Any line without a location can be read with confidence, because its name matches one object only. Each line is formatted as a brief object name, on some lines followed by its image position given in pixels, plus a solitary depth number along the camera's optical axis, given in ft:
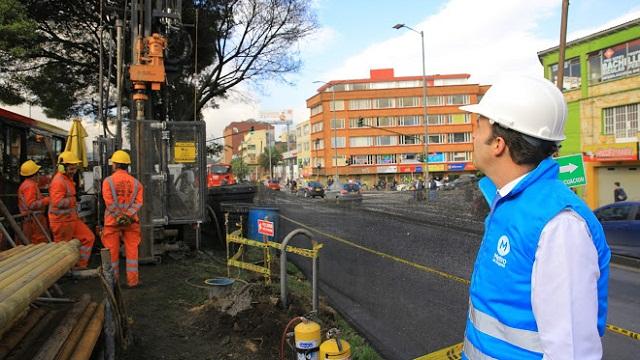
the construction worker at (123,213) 22.20
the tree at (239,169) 318.61
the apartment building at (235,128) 548.31
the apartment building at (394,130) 277.03
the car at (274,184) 196.17
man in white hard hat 4.87
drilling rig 28.19
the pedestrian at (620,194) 68.13
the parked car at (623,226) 41.04
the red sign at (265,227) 23.82
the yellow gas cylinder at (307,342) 11.35
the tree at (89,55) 57.98
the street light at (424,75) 108.19
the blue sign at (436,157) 279.49
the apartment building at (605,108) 81.92
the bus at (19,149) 33.32
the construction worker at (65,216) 24.83
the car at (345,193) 102.53
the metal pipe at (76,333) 9.95
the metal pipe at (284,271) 16.75
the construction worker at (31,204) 27.84
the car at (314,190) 148.77
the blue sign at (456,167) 274.98
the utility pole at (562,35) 45.29
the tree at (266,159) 370.61
